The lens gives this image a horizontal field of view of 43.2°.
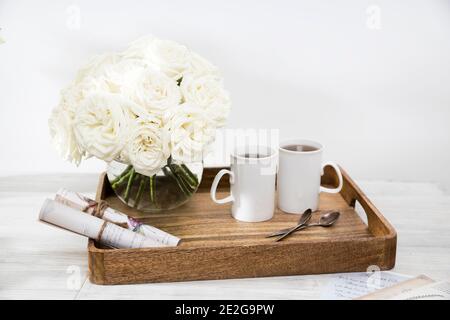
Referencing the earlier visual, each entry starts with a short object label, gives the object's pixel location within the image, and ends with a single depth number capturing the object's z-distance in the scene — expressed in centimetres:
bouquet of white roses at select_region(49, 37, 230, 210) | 101
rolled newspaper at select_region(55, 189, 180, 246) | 106
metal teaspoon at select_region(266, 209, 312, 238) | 109
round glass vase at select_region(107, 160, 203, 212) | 116
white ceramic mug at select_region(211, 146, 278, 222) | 114
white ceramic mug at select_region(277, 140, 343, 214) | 118
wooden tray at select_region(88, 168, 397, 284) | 98
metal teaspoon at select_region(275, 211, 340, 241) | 114
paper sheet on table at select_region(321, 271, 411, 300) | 96
